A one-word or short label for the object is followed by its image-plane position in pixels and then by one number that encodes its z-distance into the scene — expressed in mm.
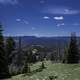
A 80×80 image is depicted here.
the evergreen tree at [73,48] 21766
